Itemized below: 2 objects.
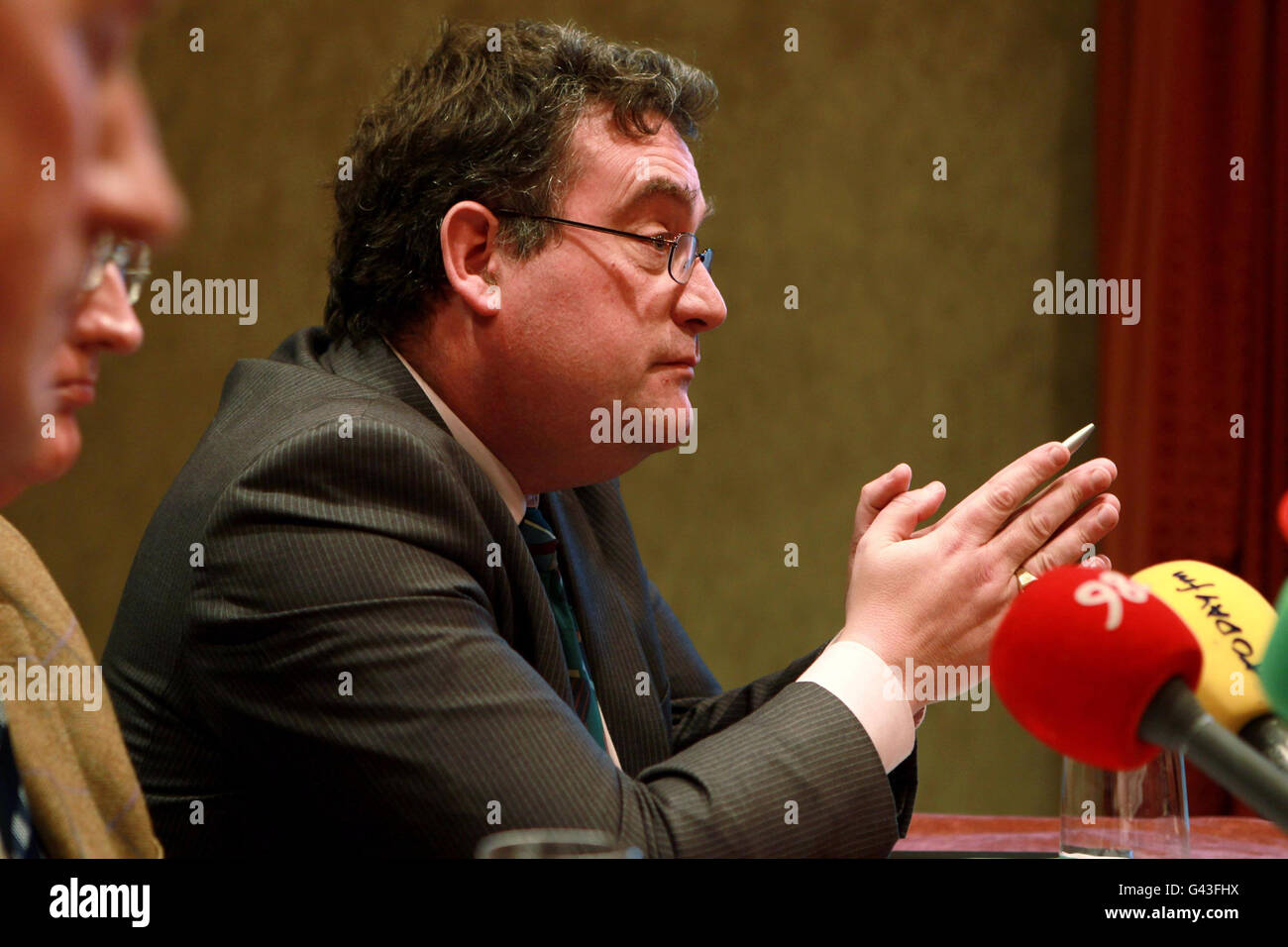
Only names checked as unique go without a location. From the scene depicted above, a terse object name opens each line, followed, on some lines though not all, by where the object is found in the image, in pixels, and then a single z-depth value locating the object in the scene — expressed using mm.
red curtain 3088
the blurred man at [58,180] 754
